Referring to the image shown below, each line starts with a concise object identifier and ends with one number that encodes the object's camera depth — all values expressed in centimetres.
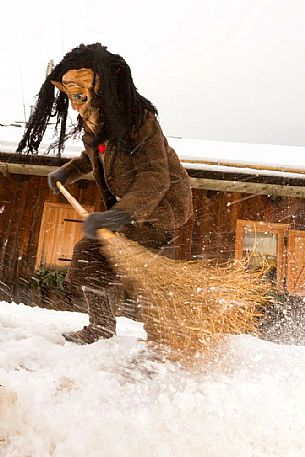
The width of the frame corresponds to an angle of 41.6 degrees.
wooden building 646
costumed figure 203
